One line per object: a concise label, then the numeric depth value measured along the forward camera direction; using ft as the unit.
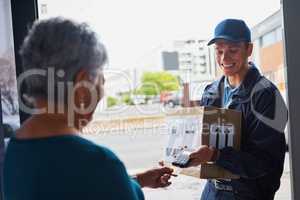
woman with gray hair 2.28
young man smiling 4.10
